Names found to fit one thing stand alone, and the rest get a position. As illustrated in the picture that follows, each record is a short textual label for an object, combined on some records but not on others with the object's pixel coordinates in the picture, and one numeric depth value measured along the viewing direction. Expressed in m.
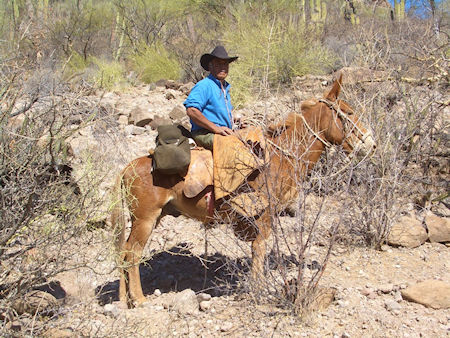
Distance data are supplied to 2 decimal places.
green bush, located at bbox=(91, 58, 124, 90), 15.39
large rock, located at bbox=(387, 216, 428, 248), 6.46
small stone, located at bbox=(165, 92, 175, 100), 13.92
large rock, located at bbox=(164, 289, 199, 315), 4.99
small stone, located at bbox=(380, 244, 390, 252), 6.40
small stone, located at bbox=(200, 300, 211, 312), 5.09
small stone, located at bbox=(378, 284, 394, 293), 4.94
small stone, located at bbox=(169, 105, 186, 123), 11.56
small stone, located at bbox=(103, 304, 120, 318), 4.84
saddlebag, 5.14
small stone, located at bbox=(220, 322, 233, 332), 4.51
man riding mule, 5.28
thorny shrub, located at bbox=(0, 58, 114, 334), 3.74
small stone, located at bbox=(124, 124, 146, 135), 11.01
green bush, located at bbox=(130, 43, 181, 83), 17.55
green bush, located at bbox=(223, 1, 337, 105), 12.48
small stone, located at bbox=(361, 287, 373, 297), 4.90
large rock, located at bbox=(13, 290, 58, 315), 4.41
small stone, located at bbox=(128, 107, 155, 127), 11.49
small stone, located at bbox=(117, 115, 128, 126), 11.98
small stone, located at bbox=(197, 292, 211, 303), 5.27
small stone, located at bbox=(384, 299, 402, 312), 4.53
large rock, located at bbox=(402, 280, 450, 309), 4.53
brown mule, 5.00
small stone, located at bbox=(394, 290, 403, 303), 4.73
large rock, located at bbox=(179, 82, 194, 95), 14.44
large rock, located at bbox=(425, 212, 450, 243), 6.64
